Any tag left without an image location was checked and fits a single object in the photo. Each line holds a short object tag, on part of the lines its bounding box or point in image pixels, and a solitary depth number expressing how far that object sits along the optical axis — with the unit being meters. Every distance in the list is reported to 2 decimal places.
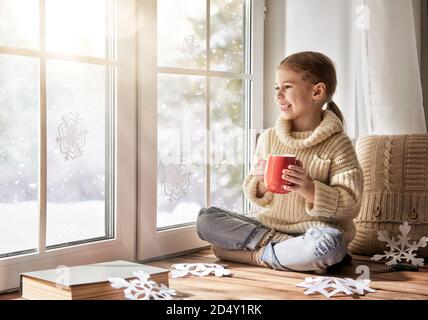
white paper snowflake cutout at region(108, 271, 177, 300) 1.52
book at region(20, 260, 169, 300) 1.48
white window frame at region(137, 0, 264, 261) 2.02
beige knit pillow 2.14
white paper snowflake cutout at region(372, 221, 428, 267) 2.08
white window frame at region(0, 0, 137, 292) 1.90
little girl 1.90
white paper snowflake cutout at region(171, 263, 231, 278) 1.86
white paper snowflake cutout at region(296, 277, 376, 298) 1.65
